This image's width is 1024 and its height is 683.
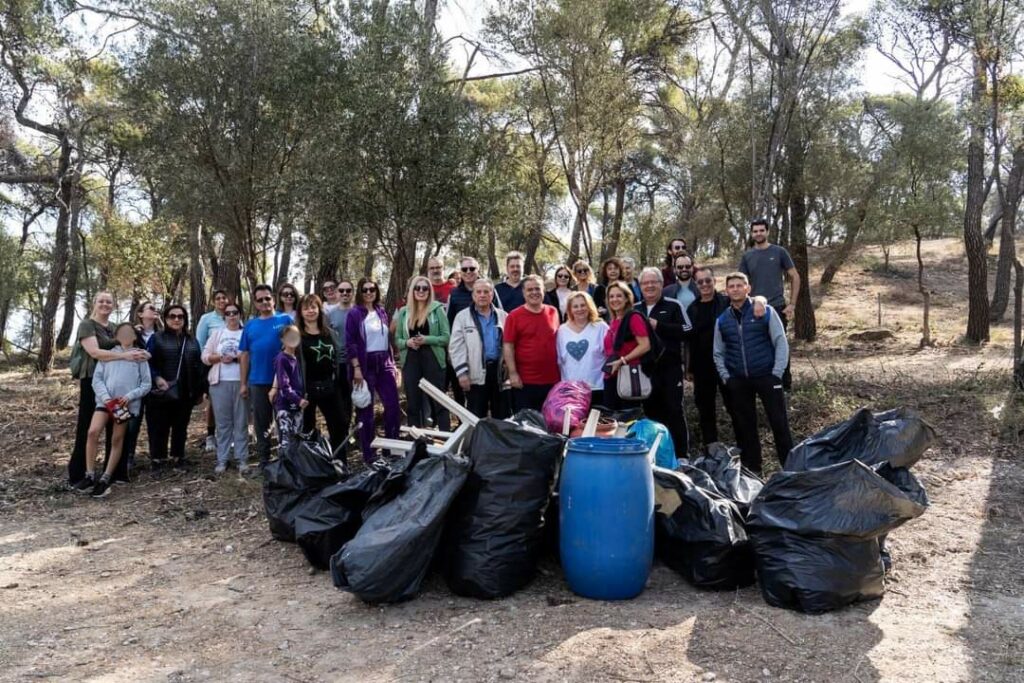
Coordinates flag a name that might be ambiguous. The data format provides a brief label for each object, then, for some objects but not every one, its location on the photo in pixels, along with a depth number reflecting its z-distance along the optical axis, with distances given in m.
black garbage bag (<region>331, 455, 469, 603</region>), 3.65
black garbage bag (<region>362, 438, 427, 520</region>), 4.01
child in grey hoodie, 6.37
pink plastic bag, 5.19
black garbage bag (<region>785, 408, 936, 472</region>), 4.20
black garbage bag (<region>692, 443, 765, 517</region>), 4.40
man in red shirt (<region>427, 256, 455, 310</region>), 6.81
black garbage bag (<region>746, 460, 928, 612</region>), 3.53
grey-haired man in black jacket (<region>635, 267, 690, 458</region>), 5.73
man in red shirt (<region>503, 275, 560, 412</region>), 5.79
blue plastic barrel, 3.71
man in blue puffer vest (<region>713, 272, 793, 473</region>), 5.55
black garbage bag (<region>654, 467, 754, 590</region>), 3.87
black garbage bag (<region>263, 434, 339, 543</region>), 4.64
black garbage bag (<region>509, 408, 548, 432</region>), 4.80
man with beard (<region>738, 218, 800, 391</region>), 6.93
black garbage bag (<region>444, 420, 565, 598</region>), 3.84
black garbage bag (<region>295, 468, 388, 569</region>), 4.33
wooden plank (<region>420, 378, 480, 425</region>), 4.79
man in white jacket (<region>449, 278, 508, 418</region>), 6.05
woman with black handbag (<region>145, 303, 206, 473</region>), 7.03
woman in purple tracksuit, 6.32
